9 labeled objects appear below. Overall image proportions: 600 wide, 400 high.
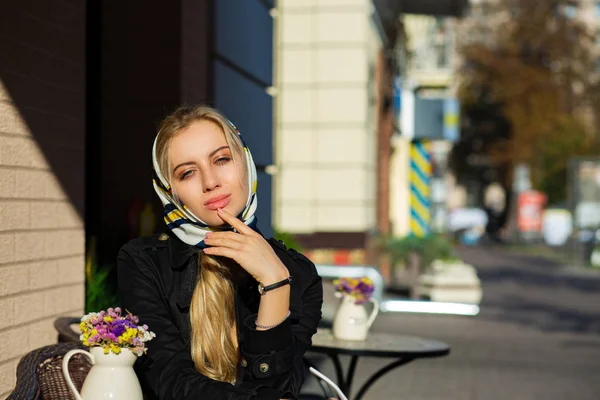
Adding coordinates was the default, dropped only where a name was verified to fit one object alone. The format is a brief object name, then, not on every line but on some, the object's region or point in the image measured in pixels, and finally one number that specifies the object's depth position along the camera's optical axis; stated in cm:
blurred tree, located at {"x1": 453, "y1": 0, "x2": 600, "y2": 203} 5053
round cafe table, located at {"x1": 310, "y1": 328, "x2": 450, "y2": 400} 475
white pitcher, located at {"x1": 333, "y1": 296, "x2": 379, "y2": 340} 504
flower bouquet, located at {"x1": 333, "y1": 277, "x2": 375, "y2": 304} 503
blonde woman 262
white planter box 1495
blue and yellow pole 1914
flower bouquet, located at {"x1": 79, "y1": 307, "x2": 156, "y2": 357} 258
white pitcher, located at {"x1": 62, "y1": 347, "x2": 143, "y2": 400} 257
